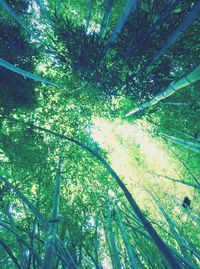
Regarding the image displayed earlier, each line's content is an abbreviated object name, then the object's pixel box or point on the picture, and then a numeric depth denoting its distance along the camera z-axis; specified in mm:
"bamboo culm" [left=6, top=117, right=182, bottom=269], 1265
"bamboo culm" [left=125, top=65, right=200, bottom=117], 2312
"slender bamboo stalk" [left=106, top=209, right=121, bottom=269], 2178
